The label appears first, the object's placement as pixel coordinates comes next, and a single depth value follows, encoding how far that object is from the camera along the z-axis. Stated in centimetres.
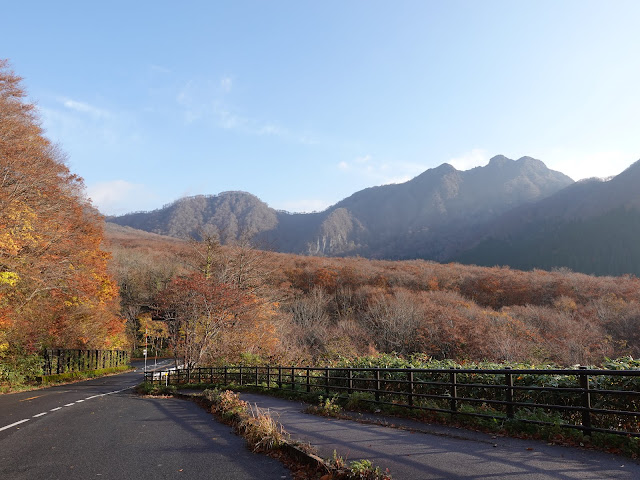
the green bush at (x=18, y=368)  2477
